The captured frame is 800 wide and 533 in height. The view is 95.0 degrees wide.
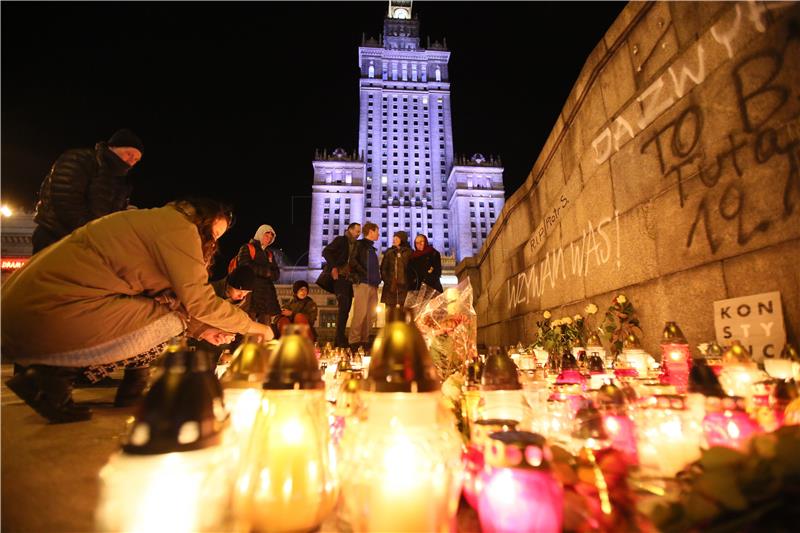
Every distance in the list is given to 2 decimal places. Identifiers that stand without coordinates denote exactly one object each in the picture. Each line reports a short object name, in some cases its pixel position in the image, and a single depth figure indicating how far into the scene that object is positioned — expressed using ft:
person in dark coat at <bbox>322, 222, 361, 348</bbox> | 22.88
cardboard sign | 8.67
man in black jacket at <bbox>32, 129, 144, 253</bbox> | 11.17
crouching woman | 6.95
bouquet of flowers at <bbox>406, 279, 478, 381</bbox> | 8.82
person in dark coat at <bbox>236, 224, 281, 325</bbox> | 18.81
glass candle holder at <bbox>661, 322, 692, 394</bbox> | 7.66
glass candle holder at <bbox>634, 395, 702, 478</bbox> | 3.65
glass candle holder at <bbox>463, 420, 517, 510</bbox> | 3.09
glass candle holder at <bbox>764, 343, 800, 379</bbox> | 6.19
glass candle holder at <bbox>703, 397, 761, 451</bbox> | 3.62
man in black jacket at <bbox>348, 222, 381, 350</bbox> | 22.44
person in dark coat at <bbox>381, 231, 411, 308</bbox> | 22.38
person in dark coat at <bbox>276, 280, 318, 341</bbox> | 22.94
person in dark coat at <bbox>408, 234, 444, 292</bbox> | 23.21
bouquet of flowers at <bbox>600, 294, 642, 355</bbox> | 13.67
